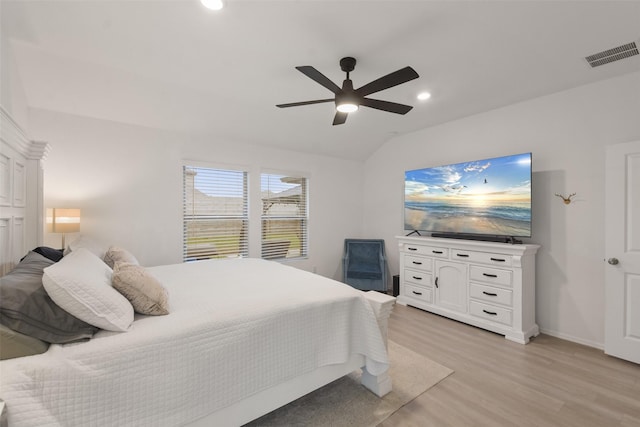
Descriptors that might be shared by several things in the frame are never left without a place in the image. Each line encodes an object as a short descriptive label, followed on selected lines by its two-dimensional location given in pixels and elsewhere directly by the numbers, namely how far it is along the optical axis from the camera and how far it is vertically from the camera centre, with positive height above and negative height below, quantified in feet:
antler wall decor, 9.86 +0.57
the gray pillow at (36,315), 3.72 -1.41
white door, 8.23 -1.15
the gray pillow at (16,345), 3.57 -1.76
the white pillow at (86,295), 4.04 -1.26
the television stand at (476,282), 9.81 -2.75
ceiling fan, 6.49 +3.21
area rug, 5.91 -4.43
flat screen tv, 10.25 +0.63
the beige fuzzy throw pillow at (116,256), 7.68 -1.22
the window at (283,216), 14.49 -0.11
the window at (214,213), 12.32 +0.04
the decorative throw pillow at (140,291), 4.99 -1.42
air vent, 7.52 +4.54
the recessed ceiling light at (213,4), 5.79 +4.49
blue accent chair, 14.76 -2.85
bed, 3.65 -2.28
